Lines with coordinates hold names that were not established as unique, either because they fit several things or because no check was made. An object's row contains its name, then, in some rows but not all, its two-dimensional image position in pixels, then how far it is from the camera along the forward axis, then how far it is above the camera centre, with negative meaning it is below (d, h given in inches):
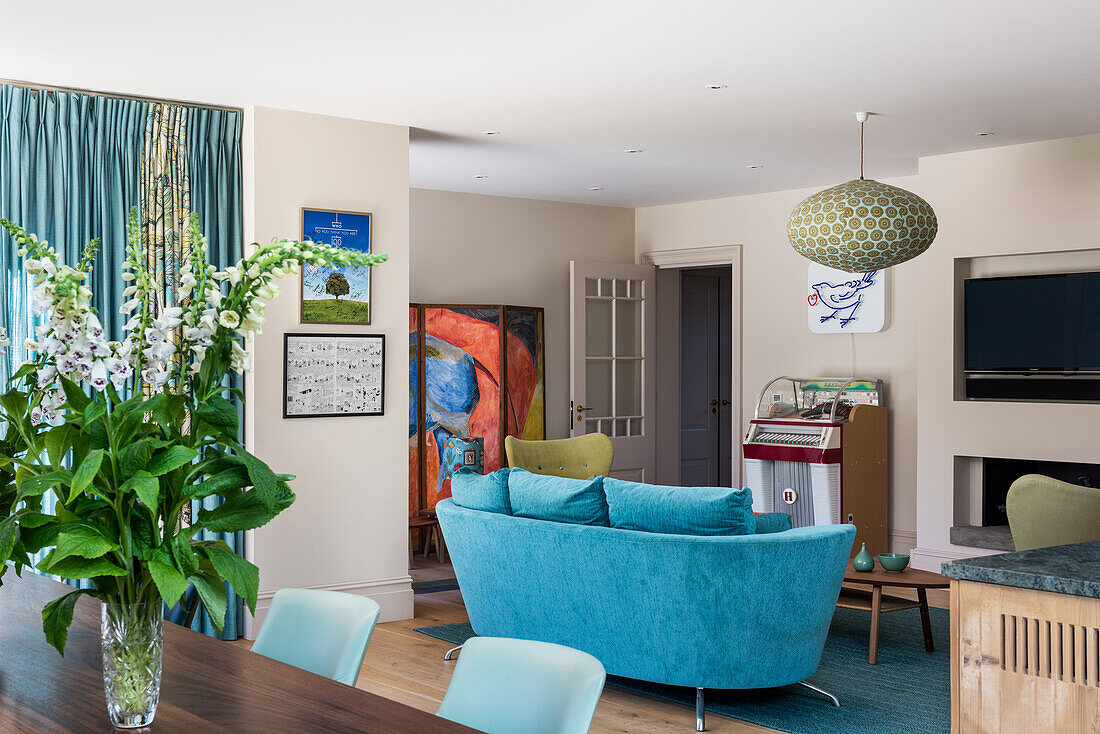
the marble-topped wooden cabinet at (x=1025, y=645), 87.3 -21.7
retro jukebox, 281.1 -21.9
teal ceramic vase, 200.8 -33.5
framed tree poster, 219.1 +19.1
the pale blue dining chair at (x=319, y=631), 92.3 -21.9
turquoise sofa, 155.1 -31.9
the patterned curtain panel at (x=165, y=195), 210.2 +34.1
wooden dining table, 69.9 -21.8
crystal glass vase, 66.9 -17.3
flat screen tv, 244.7 +12.1
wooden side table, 193.3 -38.7
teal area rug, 161.8 -50.0
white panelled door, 331.9 +5.0
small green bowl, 199.9 -33.4
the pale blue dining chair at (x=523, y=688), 74.5 -21.8
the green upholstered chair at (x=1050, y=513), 163.6 -20.3
